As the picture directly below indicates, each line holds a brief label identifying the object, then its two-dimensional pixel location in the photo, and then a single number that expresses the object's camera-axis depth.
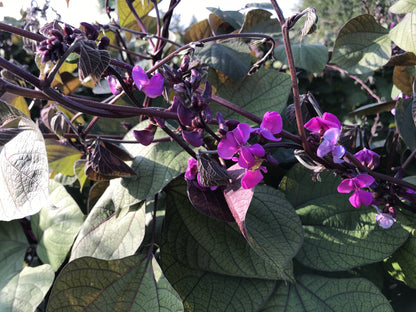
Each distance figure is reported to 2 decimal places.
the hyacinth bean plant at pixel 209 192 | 0.37
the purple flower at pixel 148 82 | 0.37
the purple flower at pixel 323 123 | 0.40
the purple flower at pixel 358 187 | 0.40
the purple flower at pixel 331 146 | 0.36
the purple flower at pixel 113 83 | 0.45
